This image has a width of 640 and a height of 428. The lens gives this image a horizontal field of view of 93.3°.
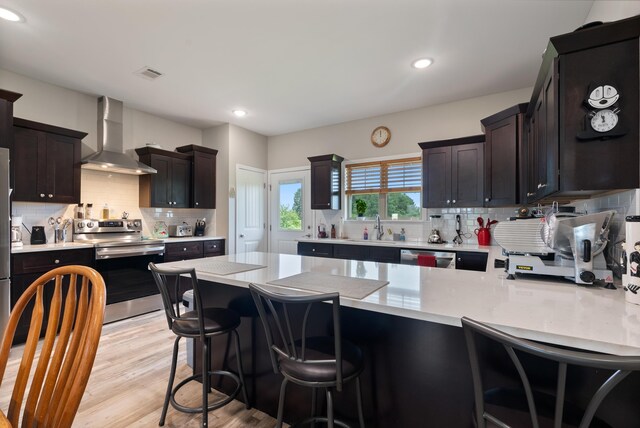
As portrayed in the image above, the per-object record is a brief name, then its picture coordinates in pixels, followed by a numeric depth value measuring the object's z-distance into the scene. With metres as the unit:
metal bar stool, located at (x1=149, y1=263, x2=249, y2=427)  1.66
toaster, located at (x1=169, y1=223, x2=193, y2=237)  4.83
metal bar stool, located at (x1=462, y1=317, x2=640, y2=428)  0.65
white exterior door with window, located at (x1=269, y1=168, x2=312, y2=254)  5.51
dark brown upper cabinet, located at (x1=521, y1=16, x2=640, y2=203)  1.44
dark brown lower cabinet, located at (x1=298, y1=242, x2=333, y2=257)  4.55
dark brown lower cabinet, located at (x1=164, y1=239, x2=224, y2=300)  4.27
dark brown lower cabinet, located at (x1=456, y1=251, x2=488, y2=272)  3.36
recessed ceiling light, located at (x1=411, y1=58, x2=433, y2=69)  3.10
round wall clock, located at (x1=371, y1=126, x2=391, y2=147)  4.71
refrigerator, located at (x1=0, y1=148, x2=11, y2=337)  2.66
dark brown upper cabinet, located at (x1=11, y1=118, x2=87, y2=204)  3.18
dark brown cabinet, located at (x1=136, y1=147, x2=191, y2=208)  4.39
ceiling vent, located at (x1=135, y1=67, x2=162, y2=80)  3.27
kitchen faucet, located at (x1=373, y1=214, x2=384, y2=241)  4.72
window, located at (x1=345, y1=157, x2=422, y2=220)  4.56
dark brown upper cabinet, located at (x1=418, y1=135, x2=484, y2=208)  3.78
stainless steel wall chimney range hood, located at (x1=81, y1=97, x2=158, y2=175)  3.85
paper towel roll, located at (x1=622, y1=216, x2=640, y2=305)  1.21
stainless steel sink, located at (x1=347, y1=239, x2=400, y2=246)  4.10
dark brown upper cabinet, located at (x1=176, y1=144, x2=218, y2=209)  4.88
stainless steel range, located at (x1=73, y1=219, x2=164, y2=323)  3.59
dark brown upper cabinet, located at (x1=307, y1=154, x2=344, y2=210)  4.90
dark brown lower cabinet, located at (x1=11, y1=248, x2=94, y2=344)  2.95
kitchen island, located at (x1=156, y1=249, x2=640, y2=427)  1.01
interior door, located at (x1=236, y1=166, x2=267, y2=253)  5.30
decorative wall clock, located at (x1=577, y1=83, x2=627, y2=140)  1.46
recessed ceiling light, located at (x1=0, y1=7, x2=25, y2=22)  2.36
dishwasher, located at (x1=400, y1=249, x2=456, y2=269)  3.55
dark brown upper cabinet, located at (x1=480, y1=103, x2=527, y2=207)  3.26
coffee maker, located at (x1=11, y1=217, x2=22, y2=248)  3.17
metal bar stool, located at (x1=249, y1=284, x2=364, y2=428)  1.17
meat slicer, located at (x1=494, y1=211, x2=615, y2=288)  1.47
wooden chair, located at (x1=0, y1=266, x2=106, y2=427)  0.78
